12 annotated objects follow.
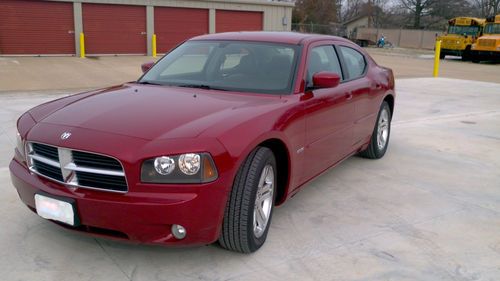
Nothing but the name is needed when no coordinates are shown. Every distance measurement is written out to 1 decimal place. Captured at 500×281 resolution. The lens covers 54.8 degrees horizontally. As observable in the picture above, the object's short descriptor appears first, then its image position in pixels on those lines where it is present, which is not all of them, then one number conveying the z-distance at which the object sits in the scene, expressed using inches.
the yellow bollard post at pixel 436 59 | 721.9
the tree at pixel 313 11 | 2429.9
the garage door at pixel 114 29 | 938.1
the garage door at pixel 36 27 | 858.8
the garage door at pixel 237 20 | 1089.4
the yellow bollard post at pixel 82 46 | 905.1
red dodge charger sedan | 112.3
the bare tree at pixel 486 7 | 2310.5
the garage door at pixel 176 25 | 1017.5
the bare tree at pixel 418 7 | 2487.7
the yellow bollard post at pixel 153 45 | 979.9
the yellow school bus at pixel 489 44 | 1089.4
